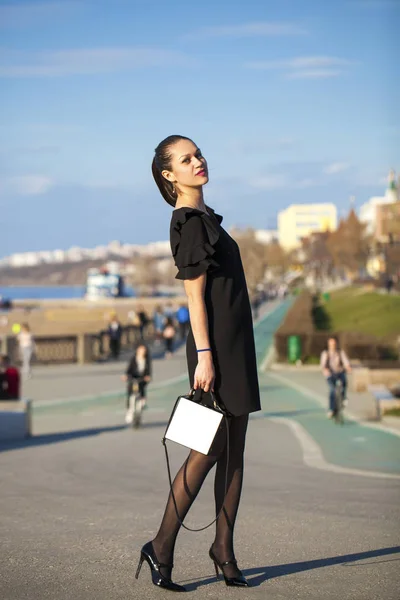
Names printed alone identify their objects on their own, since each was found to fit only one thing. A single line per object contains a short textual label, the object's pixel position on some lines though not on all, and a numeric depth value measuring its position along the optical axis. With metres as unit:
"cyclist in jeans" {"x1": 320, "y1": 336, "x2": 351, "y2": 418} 18.99
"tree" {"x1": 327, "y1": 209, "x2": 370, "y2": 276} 133.75
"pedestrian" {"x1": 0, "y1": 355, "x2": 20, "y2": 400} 16.27
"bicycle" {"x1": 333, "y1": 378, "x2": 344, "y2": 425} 18.69
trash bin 34.16
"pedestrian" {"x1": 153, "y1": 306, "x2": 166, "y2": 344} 46.12
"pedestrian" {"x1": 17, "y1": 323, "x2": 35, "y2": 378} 32.25
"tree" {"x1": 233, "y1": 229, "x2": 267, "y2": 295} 138.19
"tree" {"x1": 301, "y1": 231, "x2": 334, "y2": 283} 157.25
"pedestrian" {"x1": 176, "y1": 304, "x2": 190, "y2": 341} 44.36
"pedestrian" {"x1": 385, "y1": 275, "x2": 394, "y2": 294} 69.12
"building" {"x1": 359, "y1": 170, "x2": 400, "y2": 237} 67.56
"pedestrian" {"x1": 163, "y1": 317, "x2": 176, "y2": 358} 38.94
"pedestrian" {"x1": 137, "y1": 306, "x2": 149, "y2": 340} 42.58
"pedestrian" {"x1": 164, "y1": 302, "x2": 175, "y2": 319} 50.67
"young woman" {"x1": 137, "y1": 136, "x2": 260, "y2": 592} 4.89
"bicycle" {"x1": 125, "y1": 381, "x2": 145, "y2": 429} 17.78
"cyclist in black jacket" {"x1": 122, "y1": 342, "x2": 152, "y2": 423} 18.00
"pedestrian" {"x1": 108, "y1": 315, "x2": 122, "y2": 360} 37.88
